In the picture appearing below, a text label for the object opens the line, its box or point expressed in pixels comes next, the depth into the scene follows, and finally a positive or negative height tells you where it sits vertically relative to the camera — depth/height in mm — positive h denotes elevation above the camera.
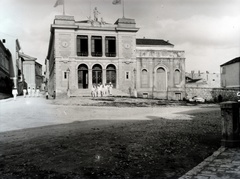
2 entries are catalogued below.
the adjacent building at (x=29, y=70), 79438 +6494
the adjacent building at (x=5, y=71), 42894 +3737
